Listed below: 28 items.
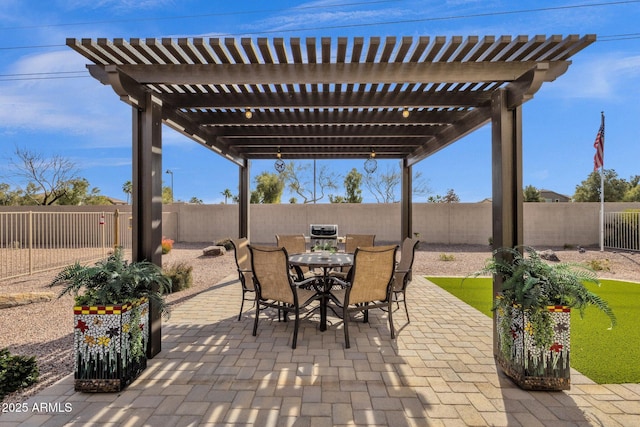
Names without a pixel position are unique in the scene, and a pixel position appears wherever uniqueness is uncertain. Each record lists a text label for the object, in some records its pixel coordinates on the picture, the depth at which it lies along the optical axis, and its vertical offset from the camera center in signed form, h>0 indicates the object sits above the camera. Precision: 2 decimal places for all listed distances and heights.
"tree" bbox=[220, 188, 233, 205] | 41.67 +2.81
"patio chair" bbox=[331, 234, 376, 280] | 5.79 -0.52
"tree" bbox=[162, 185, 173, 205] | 31.83 +2.18
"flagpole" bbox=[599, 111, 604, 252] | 9.79 +0.20
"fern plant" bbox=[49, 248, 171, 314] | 2.30 -0.51
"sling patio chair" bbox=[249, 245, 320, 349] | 3.14 -0.72
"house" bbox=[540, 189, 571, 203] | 40.07 +2.34
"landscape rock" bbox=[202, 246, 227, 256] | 10.12 -1.20
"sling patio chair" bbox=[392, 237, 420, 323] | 3.89 -0.71
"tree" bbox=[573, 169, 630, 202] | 24.88 +2.04
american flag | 9.73 +1.95
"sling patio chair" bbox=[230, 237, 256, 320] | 3.92 -0.67
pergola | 2.45 +1.27
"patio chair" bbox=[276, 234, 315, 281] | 5.81 -0.54
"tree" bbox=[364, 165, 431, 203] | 25.02 +2.38
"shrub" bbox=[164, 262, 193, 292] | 5.62 -1.14
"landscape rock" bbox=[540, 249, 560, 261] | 8.93 -1.25
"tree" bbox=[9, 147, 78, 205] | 19.62 +2.70
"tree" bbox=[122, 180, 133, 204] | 36.13 +3.29
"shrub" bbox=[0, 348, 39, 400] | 2.29 -1.21
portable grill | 8.46 -0.53
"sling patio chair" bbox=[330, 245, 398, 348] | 3.14 -0.70
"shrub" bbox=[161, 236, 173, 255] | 10.01 -1.02
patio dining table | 3.56 -0.60
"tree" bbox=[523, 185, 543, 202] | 24.19 +1.54
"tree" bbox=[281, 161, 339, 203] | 25.94 +2.79
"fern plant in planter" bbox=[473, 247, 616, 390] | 2.27 -0.78
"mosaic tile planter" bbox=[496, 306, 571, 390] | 2.29 -1.07
